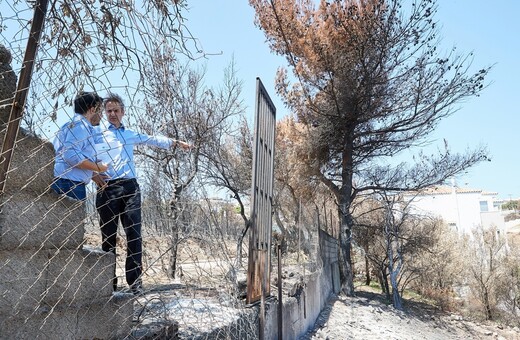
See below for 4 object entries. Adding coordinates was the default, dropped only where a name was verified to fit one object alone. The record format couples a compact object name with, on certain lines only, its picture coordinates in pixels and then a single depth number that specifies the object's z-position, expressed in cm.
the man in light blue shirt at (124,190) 261
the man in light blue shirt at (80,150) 213
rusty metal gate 379
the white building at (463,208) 4222
